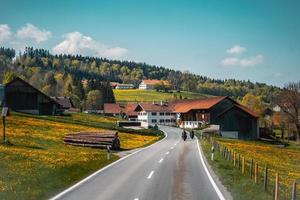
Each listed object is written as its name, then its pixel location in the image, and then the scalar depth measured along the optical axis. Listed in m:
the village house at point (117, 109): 149.70
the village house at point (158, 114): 131.75
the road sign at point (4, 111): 38.22
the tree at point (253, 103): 145.76
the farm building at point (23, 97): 83.62
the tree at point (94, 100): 165.00
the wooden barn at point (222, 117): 93.88
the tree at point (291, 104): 87.88
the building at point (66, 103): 139.50
